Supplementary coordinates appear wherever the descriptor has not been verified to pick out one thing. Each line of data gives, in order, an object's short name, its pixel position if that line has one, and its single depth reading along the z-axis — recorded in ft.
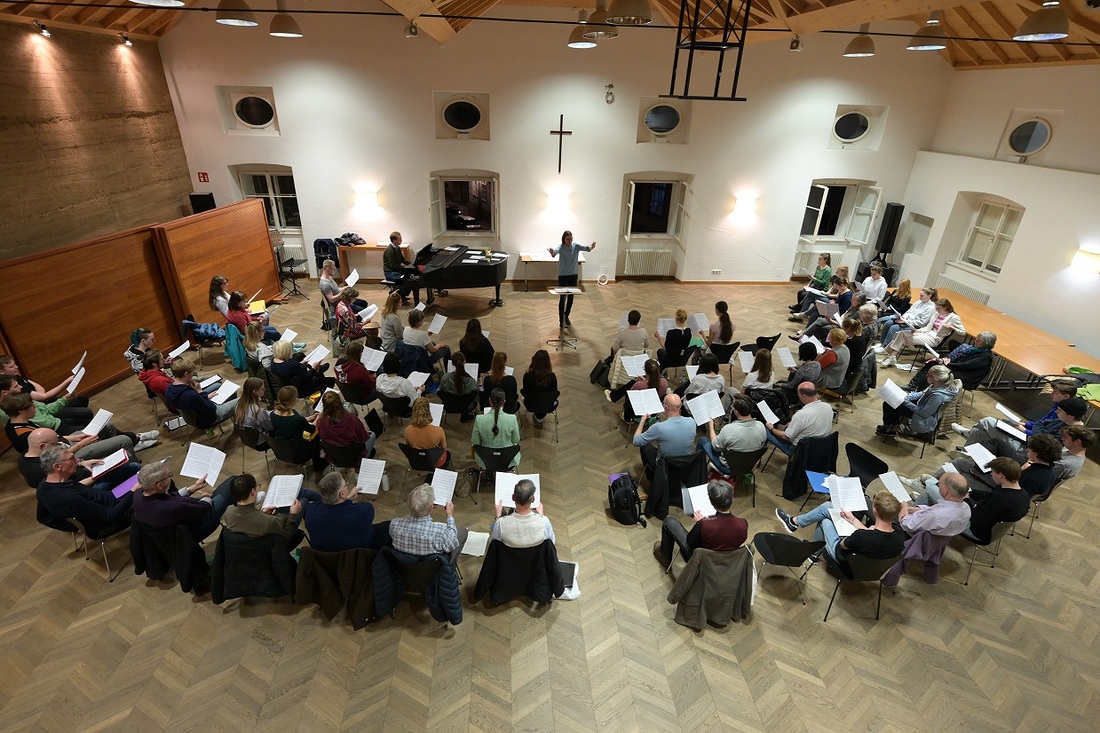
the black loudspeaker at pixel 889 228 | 38.40
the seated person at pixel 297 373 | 19.75
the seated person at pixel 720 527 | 12.07
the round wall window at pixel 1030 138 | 30.60
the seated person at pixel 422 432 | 15.84
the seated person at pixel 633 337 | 22.07
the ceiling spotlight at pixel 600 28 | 20.26
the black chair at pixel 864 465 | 15.84
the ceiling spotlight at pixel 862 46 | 24.88
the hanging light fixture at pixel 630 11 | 16.96
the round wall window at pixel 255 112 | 35.24
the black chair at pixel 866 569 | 12.71
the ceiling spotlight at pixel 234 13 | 20.47
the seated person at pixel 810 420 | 16.67
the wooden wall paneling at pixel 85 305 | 20.74
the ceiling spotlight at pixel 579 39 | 24.96
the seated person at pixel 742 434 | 16.08
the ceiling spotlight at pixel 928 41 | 23.84
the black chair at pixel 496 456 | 16.16
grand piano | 32.12
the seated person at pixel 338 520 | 12.05
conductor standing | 31.09
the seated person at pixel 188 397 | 18.07
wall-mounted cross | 35.82
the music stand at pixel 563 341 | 28.19
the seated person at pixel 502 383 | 18.74
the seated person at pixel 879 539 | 12.35
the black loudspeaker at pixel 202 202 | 35.12
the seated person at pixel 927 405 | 19.40
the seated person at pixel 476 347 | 21.15
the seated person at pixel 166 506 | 12.34
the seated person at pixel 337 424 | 16.07
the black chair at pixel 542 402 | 19.72
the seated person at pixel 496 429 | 16.43
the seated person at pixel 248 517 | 12.17
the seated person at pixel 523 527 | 12.63
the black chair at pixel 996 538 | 14.20
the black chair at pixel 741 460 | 16.28
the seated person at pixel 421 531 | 12.10
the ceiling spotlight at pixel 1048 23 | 15.26
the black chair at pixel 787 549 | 13.03
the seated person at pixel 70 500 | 12.97
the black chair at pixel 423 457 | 16.05
